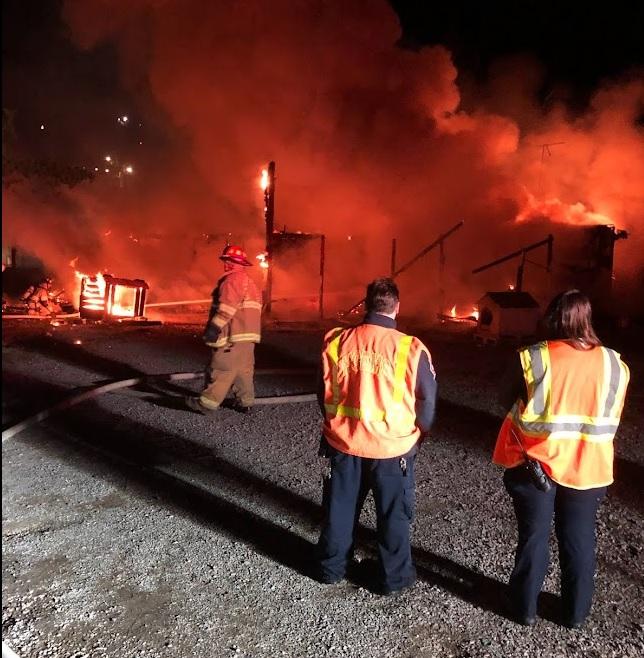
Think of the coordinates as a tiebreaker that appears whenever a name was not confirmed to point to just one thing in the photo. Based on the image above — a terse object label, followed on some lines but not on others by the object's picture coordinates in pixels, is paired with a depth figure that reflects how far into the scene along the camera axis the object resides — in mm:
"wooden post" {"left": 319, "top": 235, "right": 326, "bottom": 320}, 14062
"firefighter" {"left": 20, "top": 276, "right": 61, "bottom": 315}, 14430
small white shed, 11602
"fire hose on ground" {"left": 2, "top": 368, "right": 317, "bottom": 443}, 5574
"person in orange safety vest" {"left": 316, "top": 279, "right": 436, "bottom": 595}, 2896
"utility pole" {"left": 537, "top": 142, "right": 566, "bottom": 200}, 22578
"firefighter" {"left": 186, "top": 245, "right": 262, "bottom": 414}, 5812
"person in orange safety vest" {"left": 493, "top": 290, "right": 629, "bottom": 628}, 2650
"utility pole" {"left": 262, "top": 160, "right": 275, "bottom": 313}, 14336
